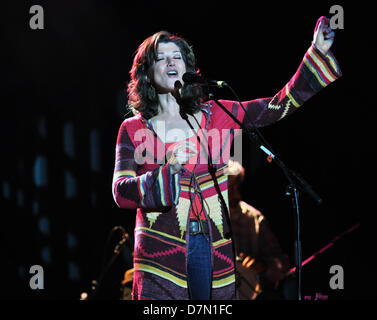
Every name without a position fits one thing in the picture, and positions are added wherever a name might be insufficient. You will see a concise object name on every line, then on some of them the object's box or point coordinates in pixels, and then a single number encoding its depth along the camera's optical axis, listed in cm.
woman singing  392
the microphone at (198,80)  391
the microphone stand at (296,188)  386
